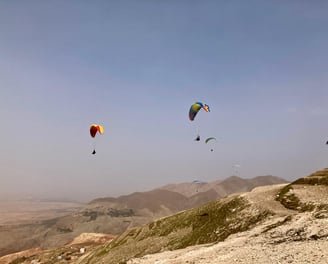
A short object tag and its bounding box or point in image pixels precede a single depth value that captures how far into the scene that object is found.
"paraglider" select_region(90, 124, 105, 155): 66.55
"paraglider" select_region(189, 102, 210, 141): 63.31
